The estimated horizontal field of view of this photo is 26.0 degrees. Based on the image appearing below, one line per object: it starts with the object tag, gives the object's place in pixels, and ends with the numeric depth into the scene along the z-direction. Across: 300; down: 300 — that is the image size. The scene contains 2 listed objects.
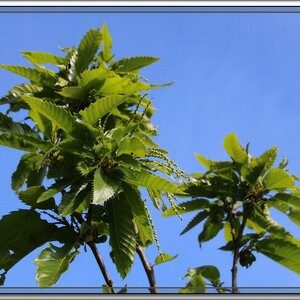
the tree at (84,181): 2.99
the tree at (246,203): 3.86
